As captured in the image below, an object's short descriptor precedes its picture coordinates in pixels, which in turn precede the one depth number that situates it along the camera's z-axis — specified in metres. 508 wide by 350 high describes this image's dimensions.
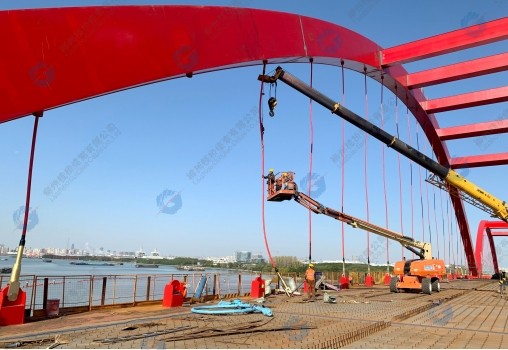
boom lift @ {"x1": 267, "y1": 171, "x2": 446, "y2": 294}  15.91
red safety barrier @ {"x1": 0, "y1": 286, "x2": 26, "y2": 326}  8.12
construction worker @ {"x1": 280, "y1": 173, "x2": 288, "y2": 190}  15.83
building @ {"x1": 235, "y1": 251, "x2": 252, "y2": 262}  120.12
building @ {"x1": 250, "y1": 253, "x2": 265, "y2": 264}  97.40
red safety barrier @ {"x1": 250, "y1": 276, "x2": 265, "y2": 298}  14.44
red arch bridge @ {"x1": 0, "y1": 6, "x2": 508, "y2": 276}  6.98
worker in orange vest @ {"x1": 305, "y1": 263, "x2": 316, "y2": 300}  14.10
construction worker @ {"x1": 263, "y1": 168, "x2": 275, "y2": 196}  15.78
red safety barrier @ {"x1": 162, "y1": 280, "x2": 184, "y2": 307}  11.72
